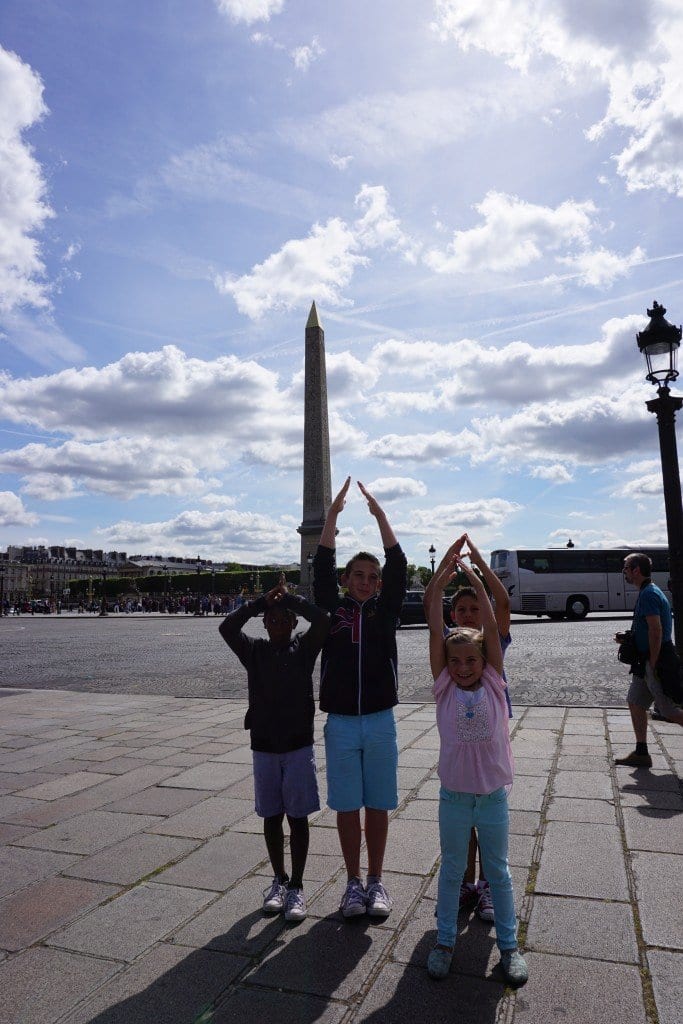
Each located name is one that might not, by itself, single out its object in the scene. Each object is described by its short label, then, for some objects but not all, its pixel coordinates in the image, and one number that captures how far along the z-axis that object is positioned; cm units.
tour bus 2786
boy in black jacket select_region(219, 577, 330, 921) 326
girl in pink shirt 270
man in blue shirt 554
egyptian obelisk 4131
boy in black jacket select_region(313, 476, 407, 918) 324
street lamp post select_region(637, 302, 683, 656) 689
